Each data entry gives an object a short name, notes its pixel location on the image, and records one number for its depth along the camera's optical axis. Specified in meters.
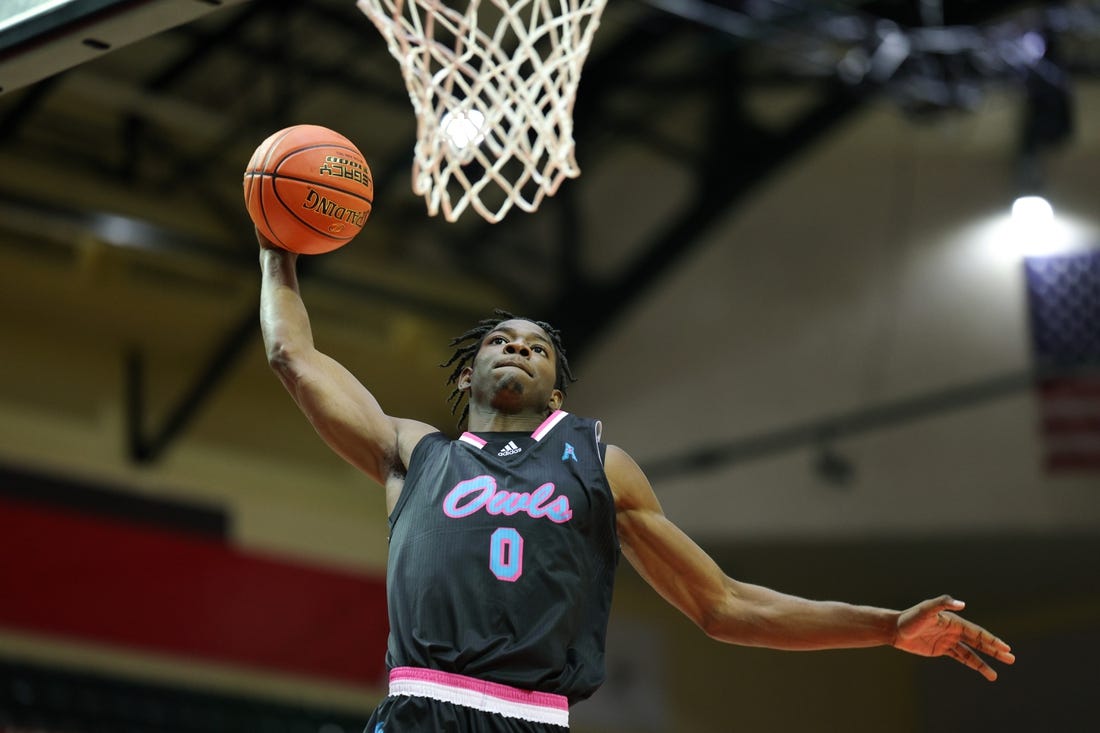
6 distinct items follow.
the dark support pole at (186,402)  12.92
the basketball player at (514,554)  3.73
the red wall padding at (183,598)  12.03
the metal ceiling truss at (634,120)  11.91
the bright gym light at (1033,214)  12.98
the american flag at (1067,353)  12.61
